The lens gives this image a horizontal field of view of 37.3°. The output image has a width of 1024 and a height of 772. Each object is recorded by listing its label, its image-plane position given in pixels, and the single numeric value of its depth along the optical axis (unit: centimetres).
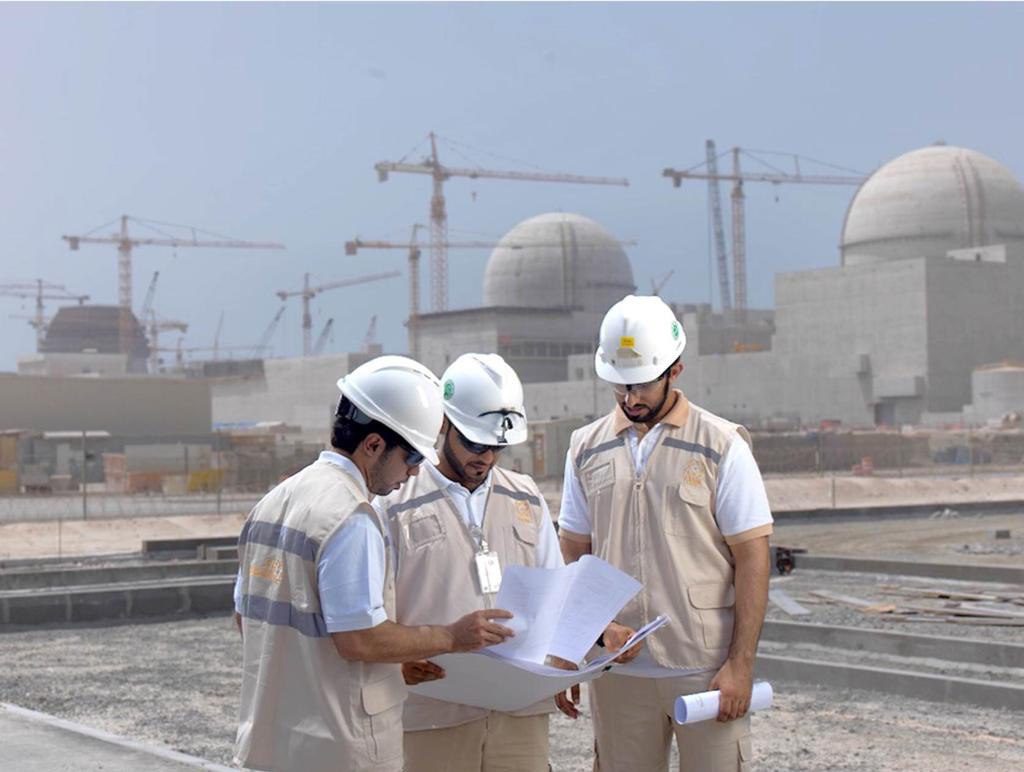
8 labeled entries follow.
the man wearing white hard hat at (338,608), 340
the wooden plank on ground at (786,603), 1355
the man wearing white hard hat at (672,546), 413
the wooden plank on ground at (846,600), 1384
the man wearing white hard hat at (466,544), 411
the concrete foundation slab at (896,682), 883
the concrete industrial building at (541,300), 8300
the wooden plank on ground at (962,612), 1266
